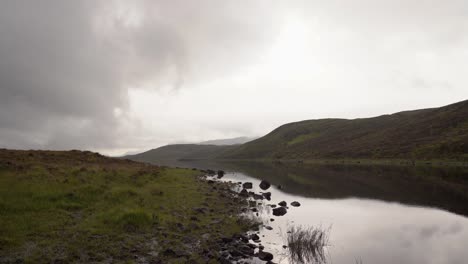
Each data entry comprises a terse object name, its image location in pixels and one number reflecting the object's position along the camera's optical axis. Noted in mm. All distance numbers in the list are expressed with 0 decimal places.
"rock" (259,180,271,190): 54259
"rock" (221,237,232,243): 19433
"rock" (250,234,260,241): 21141
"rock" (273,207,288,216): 31078
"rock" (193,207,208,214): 27428
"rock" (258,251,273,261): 16922
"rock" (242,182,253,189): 55928
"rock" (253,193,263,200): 42219
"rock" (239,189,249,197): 43312
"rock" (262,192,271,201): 42250
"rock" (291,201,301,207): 37100
